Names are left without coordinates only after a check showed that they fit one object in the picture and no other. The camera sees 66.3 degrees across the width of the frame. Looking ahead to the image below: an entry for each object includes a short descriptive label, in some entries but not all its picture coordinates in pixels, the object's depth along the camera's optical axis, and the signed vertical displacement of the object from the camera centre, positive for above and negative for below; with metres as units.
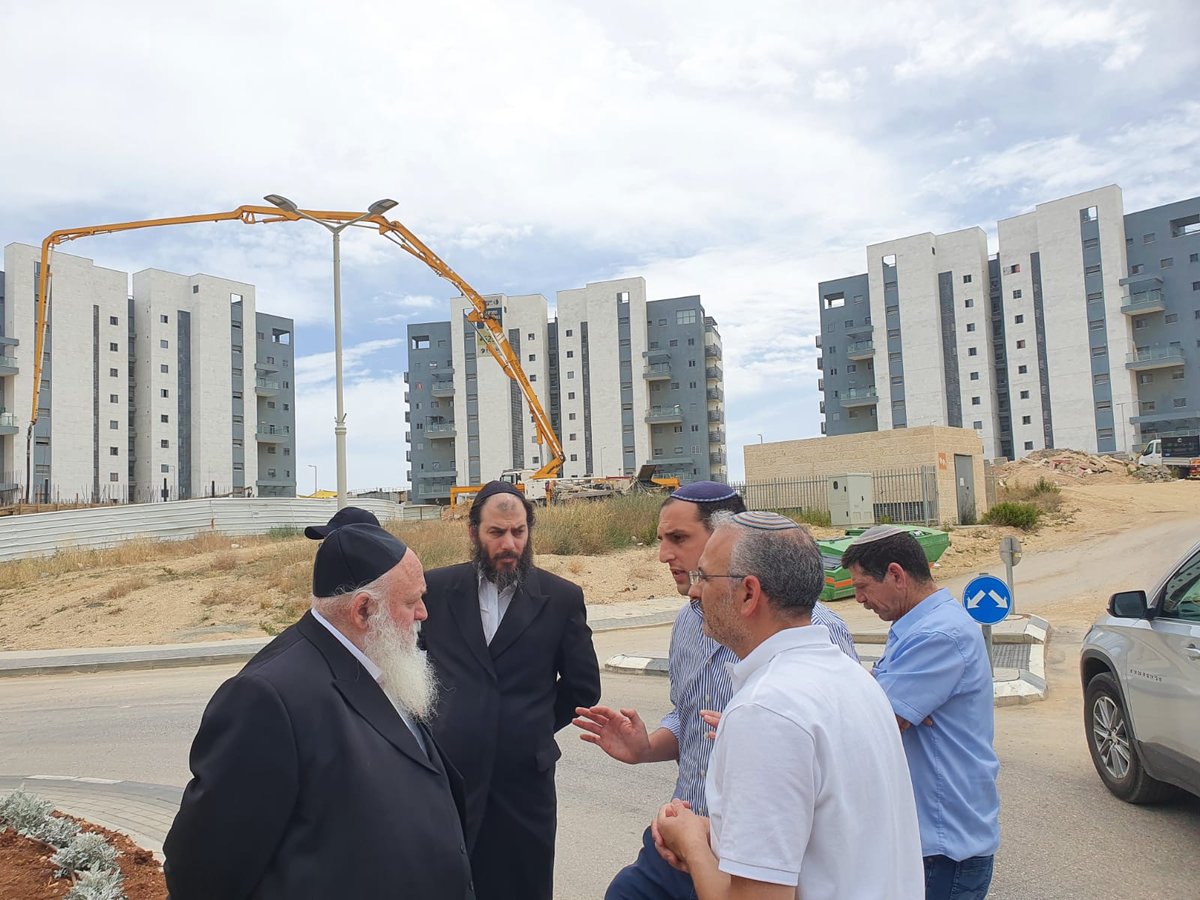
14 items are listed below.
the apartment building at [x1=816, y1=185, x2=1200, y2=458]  72.38 +12.35
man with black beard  3.50 -0.76
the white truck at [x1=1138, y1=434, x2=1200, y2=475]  51.34 +1.01
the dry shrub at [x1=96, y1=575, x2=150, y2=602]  21.06 -1.85
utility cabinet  31.39 -0.64
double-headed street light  19.42 +4.26
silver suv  5.14 -1.34
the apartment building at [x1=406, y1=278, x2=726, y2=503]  88.50 +9.94
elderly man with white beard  2.07 -0.64
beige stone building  34.62 +0.83
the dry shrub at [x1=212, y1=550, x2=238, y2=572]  24.68 -1.54
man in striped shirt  2.71 -0.69
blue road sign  8.05 -1.10
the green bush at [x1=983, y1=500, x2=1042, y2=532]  30.11 -1.32
